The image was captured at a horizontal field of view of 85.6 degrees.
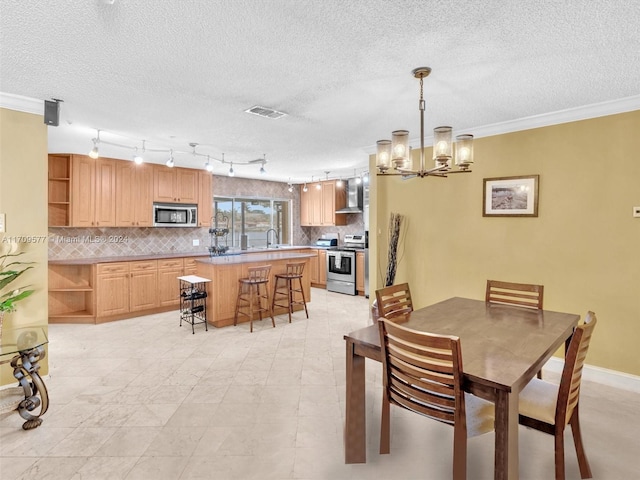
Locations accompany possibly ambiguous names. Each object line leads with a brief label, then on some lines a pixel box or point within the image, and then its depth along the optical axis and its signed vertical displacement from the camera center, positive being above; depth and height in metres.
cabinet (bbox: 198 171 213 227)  6.29 +0.67
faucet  8.02 +0.06
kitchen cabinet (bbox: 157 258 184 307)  5.46 -0.73
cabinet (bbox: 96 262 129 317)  4.89 -0.78
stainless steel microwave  5.77 +0.34
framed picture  3.44 +0.40
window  7.30 +0.39
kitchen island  4.65 -0.60
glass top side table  2.43 -1.03
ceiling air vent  3.10 +1.14
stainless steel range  6.76 -0.61
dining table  1.46 -0.61
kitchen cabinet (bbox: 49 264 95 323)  4.93 -0.85
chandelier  2.20 +0.55
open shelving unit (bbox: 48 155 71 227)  5.00 +0.65
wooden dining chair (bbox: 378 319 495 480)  1.59 -0.73
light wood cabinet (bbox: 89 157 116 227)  5.19 +0.63
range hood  7.12 +0.78
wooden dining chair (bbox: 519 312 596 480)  1.68 -0.90
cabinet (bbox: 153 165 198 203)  5.76 +0.86
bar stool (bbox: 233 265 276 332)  4.63 -0.82
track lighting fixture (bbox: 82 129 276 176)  3.98 +1.16
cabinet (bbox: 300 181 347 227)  7.56 +0.70
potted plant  2.75 -0.35
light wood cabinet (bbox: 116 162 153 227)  5.39 +0.64
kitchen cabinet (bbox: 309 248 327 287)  7.46 -0.73
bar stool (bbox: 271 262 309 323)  5.00 -0.77
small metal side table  4.62 -0.99
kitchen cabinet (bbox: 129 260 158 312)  5.18 -0.77
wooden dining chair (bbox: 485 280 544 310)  2.81 -0.50
